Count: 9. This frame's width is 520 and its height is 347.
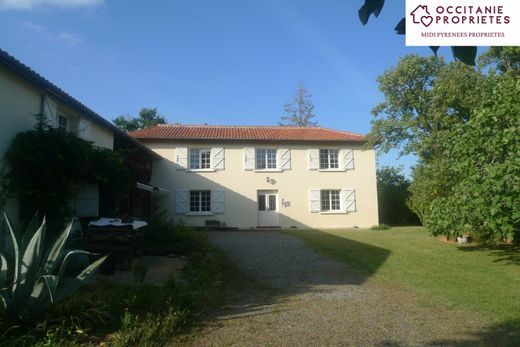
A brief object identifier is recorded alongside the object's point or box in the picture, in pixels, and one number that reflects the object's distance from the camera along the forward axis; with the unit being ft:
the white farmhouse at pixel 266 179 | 69.51
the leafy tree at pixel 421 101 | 61.52
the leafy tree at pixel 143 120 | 137.59
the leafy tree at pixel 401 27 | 5.92
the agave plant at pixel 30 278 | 14.40
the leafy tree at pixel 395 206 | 87.10
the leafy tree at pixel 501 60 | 63.98
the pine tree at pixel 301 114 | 141.90
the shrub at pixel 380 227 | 68.85
